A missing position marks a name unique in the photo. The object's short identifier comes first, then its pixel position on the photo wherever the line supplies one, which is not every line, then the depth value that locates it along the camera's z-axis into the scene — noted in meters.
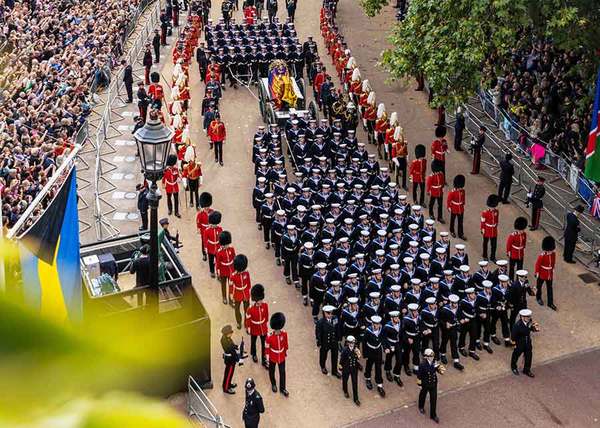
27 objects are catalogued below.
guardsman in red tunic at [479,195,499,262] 17.16
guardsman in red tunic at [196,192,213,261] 17.19
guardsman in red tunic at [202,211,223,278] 16.62
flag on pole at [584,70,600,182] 17.42
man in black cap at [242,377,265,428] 12.12
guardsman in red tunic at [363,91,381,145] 23.28
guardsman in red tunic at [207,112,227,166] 21.86
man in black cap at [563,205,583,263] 16.94
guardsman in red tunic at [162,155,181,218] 18.98
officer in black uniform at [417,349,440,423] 12.79
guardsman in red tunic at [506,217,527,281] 16.42
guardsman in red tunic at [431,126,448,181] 20.28
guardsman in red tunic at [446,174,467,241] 17.89
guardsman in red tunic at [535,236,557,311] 15.48
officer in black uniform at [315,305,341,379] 13.74
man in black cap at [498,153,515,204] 19.31
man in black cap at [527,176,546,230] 18.17
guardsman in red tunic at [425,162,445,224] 18.84
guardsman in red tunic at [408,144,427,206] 19.72
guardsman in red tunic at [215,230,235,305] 15.75
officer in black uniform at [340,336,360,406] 13.15
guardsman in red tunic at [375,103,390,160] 22.31
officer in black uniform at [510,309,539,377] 13.80
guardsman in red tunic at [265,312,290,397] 13.20
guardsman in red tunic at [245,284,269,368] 13.94
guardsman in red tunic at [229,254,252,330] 14.88
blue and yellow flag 8.99
